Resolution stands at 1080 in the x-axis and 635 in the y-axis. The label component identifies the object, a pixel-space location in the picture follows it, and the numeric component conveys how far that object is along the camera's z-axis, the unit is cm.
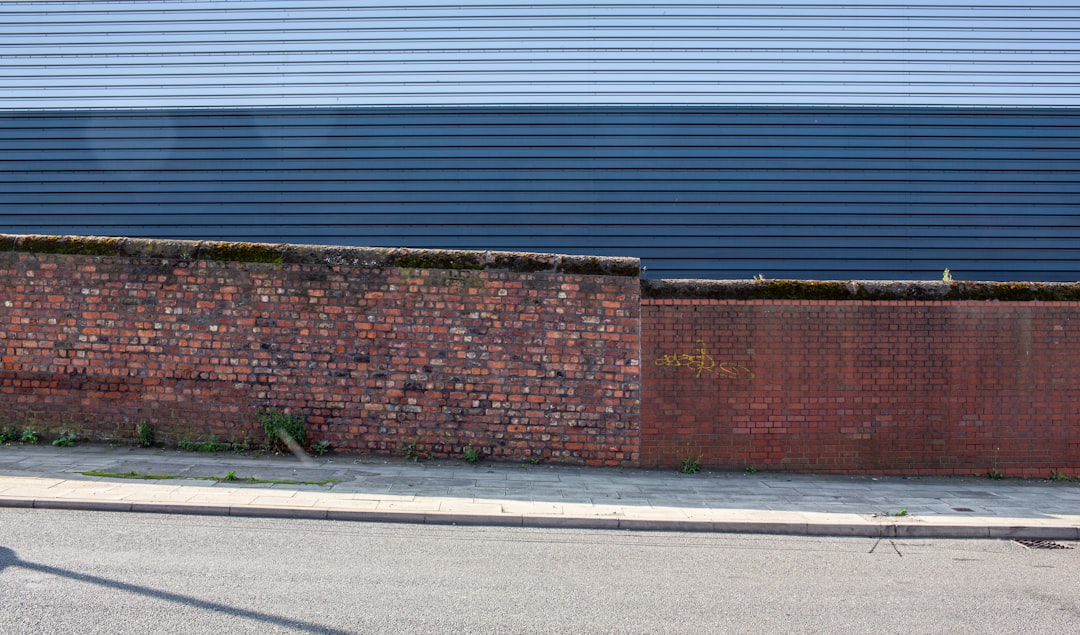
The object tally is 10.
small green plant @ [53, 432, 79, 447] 836
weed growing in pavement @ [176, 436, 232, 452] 846
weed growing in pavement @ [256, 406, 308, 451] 837
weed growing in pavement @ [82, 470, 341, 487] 714
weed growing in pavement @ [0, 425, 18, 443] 847
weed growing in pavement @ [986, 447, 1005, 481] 898
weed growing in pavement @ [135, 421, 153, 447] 842
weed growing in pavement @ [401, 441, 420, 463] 848
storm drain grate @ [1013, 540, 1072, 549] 636
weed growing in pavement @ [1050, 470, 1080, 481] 909
